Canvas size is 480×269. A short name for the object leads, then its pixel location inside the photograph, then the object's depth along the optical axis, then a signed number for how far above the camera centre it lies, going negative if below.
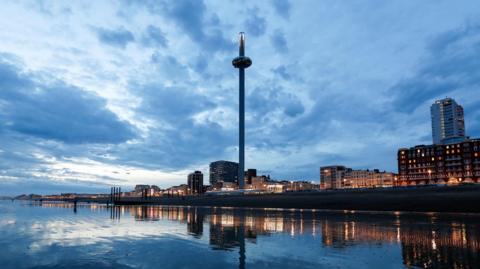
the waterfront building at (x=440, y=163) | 170.75 +6.81
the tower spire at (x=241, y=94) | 161.50 +38.81
